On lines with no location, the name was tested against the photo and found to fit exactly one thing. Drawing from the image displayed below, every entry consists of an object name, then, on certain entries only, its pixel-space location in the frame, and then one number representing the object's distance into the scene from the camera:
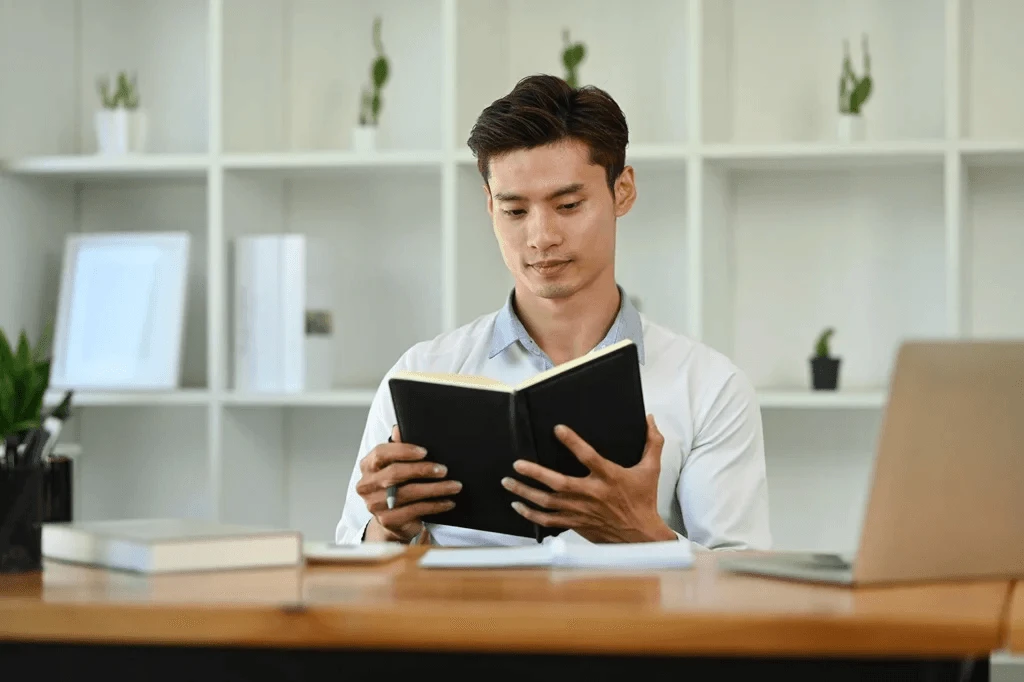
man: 3.87
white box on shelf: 5.66
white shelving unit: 5.55
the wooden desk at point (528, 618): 1.92
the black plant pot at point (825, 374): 5.48
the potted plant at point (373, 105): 5.80
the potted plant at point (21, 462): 2.52
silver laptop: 2.23
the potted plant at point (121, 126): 5.96
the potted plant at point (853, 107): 5.47
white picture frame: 5.80
